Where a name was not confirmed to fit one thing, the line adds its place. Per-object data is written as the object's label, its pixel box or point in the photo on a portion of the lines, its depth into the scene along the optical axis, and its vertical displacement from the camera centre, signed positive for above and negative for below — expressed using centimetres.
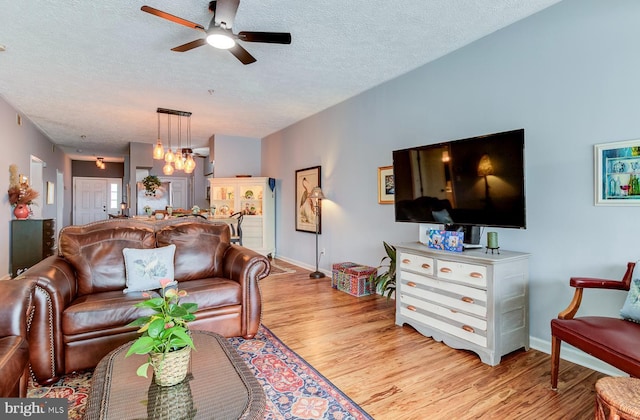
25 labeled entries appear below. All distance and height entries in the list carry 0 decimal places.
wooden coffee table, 124 -77
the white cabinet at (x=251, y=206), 681 +7
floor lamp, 518 +9
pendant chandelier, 510 +93
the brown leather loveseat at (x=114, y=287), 214 -64
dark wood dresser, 508 -54
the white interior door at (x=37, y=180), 648 +61
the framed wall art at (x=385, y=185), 411 +31
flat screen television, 251 +24
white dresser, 247 -74
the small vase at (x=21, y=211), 512 -3
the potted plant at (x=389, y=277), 370 -78
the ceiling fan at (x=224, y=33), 226 +134
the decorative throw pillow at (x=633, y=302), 192 -55
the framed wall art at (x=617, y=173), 220 +25
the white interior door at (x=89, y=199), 1112 +36
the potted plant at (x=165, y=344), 140 -58
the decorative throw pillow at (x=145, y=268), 268 -49
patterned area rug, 187 -116
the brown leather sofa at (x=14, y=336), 146 -65
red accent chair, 164 -70
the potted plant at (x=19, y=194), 502 +23
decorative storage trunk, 417 -91
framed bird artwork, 553 +12
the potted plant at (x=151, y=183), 764 +63
